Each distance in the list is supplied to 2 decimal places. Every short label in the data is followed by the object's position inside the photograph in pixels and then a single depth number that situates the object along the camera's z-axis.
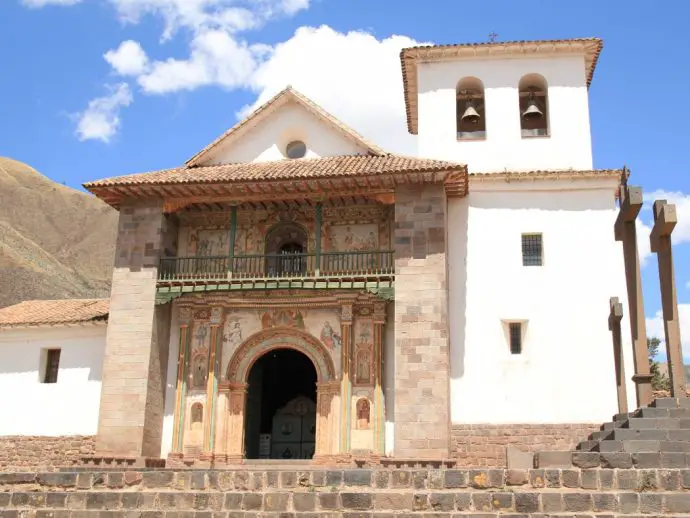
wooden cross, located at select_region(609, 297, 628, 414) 14.06
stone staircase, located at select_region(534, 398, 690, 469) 9.55
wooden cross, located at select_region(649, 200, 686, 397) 10.99
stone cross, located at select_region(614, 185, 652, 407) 12.08
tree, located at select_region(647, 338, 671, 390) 26.94
